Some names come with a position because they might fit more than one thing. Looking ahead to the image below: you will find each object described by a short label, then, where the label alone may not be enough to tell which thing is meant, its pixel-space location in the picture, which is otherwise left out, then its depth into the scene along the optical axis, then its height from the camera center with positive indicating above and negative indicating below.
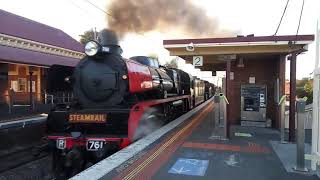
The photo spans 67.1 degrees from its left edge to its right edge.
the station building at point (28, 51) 12.71 +2.23
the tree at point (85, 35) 40.12 +9.00
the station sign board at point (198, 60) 8.33 +0.98
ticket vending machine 9.01 -0.59
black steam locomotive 5.73 -0.54
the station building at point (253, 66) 7.31 +0.84
